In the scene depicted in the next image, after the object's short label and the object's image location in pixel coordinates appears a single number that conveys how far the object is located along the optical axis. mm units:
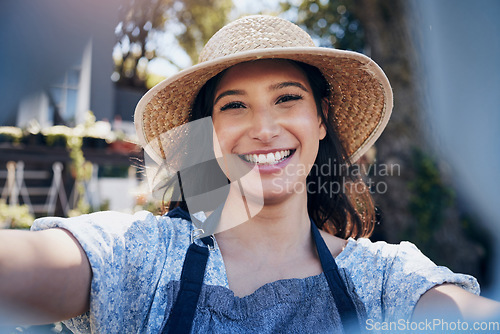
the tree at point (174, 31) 11026
